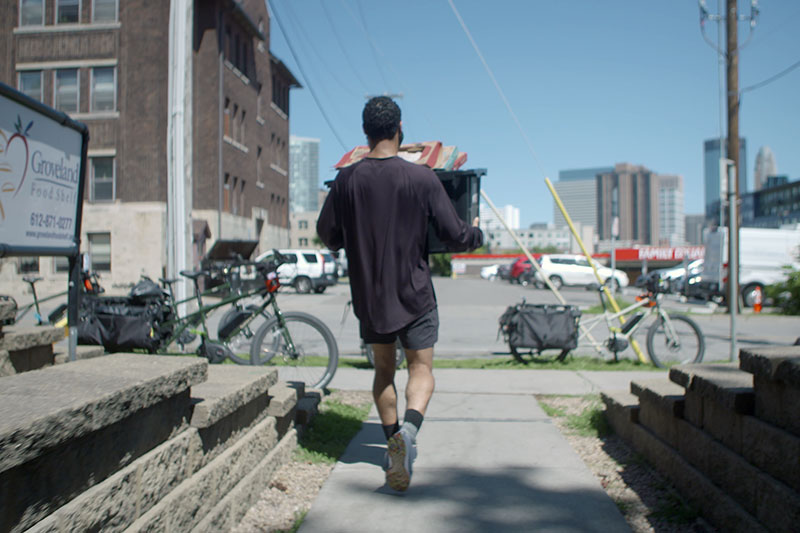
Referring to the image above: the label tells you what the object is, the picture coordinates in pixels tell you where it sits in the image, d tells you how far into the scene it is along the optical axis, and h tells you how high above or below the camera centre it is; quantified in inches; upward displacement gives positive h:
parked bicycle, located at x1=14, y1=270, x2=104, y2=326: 281.2 -8.4
